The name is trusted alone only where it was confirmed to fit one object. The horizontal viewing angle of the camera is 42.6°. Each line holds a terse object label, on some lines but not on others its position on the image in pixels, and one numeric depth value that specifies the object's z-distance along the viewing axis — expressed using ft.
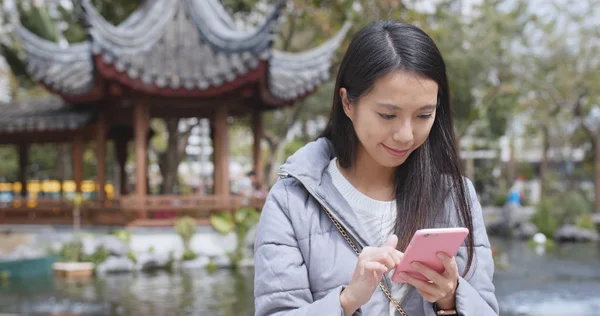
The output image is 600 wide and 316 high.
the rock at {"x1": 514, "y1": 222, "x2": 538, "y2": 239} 61.62
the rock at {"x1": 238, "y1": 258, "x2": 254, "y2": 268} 39.32
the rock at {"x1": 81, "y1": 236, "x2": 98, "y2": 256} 37.96
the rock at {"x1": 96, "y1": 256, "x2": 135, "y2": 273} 36.96
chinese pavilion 38.29
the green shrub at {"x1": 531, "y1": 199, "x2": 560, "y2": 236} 60.80
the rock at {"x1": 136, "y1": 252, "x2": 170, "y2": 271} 38.09
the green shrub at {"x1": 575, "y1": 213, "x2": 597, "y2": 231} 60.59
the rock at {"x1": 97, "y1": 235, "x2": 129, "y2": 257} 38.24
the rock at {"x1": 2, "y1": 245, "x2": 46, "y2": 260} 37.10
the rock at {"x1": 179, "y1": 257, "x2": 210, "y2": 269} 38.65
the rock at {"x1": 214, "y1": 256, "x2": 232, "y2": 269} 38.86
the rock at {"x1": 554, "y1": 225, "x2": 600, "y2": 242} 58.49
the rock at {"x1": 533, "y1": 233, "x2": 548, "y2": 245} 55.88
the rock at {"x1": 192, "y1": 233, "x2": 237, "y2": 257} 40.37
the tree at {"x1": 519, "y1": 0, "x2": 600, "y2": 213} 67.26
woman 5.17
